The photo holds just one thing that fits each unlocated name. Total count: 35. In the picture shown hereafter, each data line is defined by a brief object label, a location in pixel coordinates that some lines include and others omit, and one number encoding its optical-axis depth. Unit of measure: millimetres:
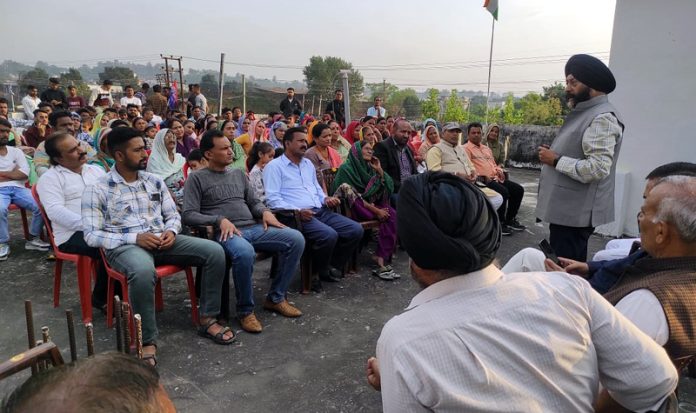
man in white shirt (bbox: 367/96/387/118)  13078
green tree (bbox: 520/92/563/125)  22312
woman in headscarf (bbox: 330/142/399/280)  4629
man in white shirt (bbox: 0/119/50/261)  4812
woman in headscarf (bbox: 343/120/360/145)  7875
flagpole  12051
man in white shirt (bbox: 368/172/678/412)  1038
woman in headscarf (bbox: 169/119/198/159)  6217
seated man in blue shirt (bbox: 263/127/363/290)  4250
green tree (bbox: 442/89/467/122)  21859
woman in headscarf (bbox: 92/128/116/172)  4926
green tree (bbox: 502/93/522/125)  20047
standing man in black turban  2977
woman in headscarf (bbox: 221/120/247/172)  6060
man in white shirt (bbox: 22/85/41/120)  10133
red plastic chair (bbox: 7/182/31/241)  5012
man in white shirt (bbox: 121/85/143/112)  11773
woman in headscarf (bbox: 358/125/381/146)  6020
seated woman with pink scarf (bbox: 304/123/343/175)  5031
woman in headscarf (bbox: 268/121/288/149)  7945
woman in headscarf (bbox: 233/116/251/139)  8766
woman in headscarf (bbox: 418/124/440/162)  6785
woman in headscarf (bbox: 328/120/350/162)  6277
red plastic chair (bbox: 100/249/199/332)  3033
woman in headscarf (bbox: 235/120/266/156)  7266
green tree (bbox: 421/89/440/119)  24250
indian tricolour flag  10930
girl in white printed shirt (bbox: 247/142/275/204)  4570
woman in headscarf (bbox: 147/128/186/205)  5230
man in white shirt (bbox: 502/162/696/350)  1478
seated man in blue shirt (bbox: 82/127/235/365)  2936
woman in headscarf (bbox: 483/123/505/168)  7016
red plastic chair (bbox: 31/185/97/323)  3270
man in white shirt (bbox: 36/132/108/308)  3367
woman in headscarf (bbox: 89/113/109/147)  7727
